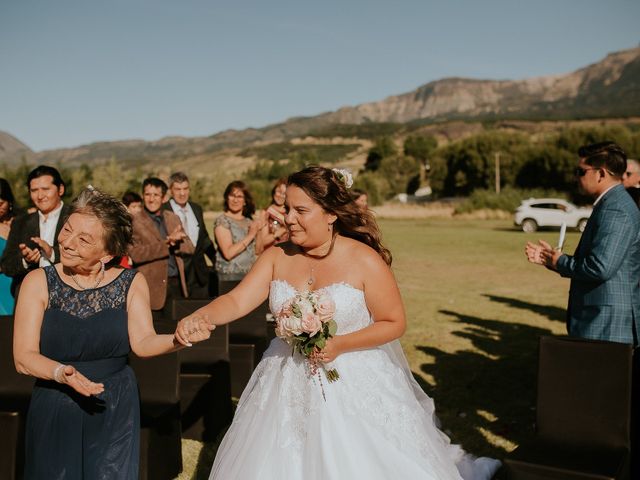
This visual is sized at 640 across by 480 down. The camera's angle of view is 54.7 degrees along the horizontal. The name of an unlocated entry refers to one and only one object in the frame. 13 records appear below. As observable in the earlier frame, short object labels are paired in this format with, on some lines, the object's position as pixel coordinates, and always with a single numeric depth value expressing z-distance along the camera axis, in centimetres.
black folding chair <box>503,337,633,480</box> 391
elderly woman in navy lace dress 307
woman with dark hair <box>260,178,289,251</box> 772
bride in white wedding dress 323
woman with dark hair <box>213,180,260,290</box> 778
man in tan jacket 689
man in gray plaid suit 443
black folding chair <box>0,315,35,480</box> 429
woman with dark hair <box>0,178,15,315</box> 641
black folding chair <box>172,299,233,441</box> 560
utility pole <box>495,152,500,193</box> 6362
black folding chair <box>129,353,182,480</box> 454
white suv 3120
